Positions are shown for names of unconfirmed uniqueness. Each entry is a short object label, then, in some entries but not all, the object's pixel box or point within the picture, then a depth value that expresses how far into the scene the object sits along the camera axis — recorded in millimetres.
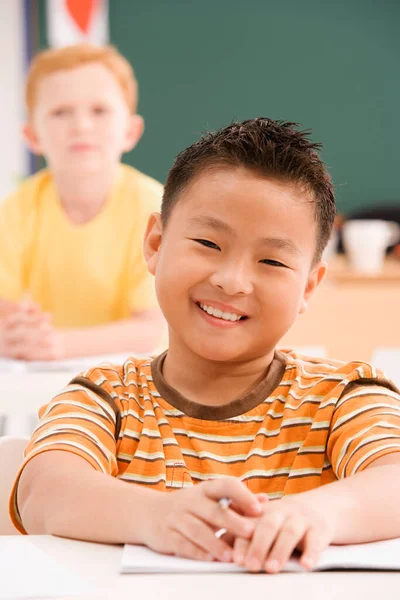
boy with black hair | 1427
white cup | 4535
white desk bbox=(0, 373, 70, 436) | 1903
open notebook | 1299
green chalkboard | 5537
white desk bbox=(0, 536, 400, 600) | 1263
